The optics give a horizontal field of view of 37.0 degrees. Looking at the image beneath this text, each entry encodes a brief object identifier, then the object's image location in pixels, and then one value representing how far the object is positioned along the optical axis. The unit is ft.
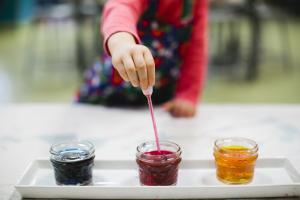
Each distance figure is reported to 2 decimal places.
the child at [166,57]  4.56
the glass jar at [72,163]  3.00
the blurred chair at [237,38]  13.58
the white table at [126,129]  3.73
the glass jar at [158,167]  2.94
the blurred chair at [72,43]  13.84
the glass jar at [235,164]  3.08
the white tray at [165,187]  2.83
